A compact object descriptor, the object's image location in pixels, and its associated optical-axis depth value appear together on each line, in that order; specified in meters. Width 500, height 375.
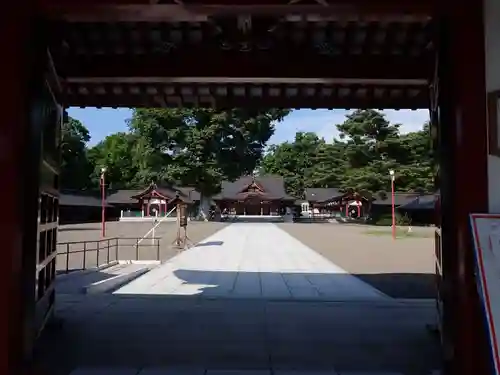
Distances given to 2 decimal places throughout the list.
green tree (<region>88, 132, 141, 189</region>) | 65.81
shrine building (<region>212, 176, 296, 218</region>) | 64.12
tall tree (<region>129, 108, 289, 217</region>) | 52.69
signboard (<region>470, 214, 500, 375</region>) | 2.99
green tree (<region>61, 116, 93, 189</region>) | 55.12
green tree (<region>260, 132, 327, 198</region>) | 74.81
